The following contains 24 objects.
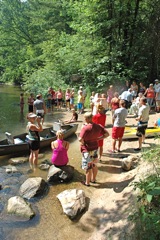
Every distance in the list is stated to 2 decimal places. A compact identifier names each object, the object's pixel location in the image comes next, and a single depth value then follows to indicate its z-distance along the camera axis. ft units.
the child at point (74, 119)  43.91
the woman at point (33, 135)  22.03
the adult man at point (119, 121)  24.70
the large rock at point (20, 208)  16.59
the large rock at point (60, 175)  21.15
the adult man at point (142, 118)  25.02
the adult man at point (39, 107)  37.19
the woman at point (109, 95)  47.58
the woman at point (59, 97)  55.83
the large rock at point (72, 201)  16.47
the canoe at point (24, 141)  27.04
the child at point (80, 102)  48.73
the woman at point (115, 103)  28.89
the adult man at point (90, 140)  18.10
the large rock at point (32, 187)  19.24
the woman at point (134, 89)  49.13
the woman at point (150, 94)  45.68
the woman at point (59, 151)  21.12
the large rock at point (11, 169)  23.79
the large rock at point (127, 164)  22.67
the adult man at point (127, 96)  43.62
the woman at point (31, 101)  47.75
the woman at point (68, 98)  55.21
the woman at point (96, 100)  30.25
